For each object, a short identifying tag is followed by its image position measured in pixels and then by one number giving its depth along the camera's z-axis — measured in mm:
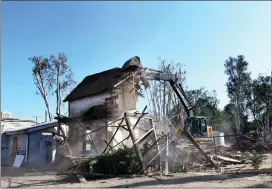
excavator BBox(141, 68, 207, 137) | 18719
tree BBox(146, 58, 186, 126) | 33000
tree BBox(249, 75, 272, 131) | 40750
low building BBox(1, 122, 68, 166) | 23156
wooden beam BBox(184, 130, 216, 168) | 14721
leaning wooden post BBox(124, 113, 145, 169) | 13203
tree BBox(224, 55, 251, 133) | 43844
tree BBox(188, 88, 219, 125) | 56519
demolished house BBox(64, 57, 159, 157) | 20812
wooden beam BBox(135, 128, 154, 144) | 13703
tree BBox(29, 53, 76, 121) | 36719
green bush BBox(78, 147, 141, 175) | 13297
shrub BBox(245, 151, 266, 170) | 13648
